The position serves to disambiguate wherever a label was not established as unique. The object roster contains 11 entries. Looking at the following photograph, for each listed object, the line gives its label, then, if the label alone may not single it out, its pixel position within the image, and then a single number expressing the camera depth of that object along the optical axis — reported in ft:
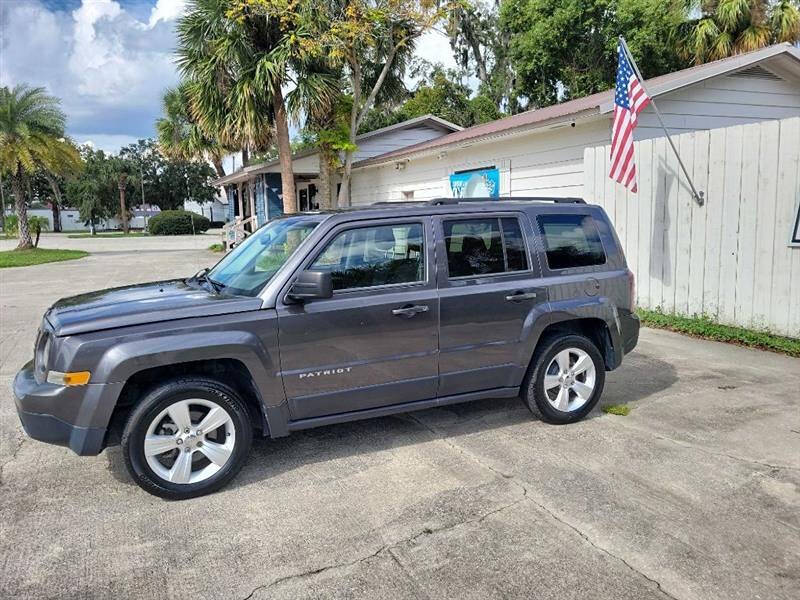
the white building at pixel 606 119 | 34.12
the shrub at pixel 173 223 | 181.06
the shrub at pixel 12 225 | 95.81
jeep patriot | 11.54
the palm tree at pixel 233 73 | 50.40
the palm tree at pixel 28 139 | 80.74
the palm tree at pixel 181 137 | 96.32
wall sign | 43.60
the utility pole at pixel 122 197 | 206.38
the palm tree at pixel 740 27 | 60.59
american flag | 26.37
